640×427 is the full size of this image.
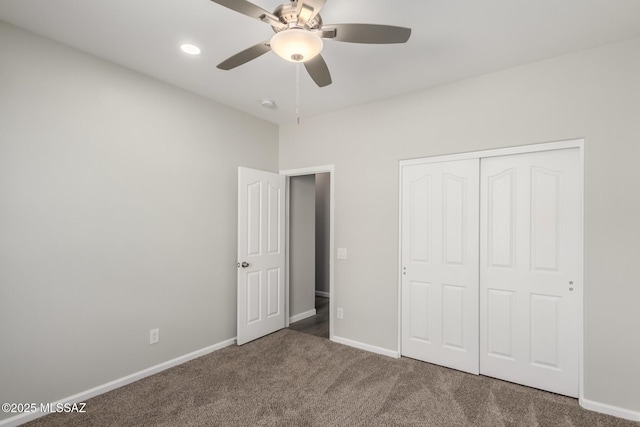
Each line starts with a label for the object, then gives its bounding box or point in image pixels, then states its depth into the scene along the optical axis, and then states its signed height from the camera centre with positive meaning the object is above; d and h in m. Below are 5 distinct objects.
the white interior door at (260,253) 3.58 -0.47
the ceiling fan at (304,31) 1.51 +0.96
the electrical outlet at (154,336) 2.88 -1.12
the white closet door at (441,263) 2.90 -0.46
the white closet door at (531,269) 2.49 -0.45
